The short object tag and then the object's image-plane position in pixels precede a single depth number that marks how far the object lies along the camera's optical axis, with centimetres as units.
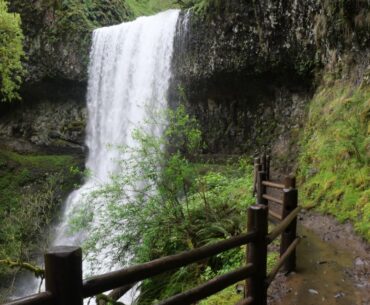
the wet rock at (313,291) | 473
